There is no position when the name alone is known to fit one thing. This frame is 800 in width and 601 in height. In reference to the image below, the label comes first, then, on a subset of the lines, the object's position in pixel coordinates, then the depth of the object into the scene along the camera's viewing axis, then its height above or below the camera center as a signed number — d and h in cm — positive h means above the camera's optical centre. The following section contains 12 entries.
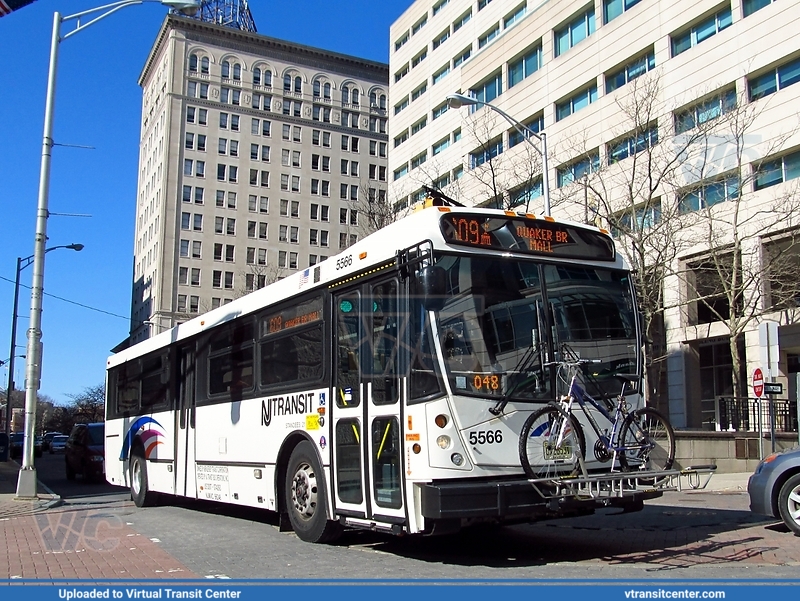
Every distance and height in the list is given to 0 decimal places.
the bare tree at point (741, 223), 2534 +647
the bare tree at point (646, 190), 2409 +814
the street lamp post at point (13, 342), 4134 +445
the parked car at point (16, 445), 5121 -139
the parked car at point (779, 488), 980 -76
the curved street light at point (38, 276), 1707 +312
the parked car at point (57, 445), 5951 -149
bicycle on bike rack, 771 -13
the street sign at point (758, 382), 1838 +91
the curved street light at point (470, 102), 2245 +876
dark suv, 2461 -83
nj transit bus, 757 +62
